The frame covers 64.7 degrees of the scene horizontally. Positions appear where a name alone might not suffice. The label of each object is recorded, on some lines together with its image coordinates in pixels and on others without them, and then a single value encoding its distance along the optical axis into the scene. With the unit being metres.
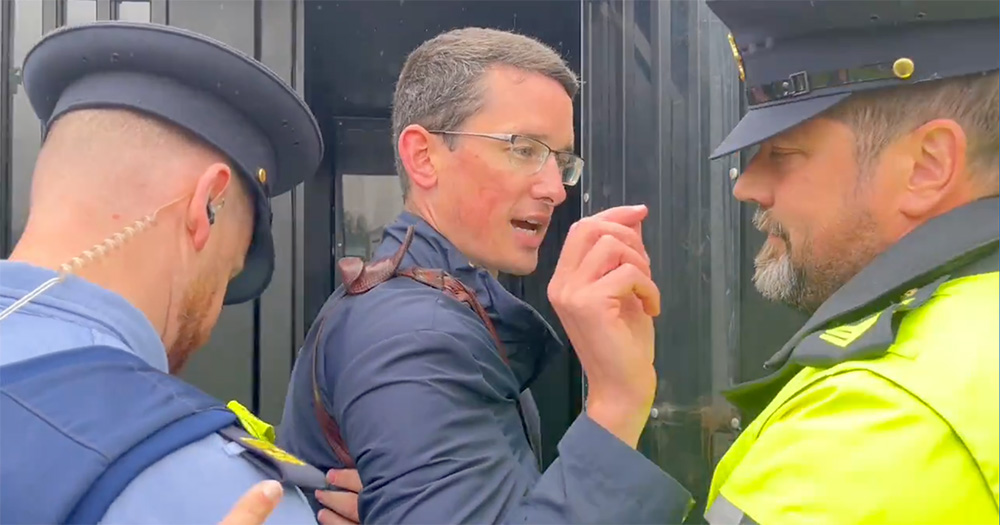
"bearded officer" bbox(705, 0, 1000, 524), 0.69
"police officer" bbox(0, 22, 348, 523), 0.68
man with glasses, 0.99
